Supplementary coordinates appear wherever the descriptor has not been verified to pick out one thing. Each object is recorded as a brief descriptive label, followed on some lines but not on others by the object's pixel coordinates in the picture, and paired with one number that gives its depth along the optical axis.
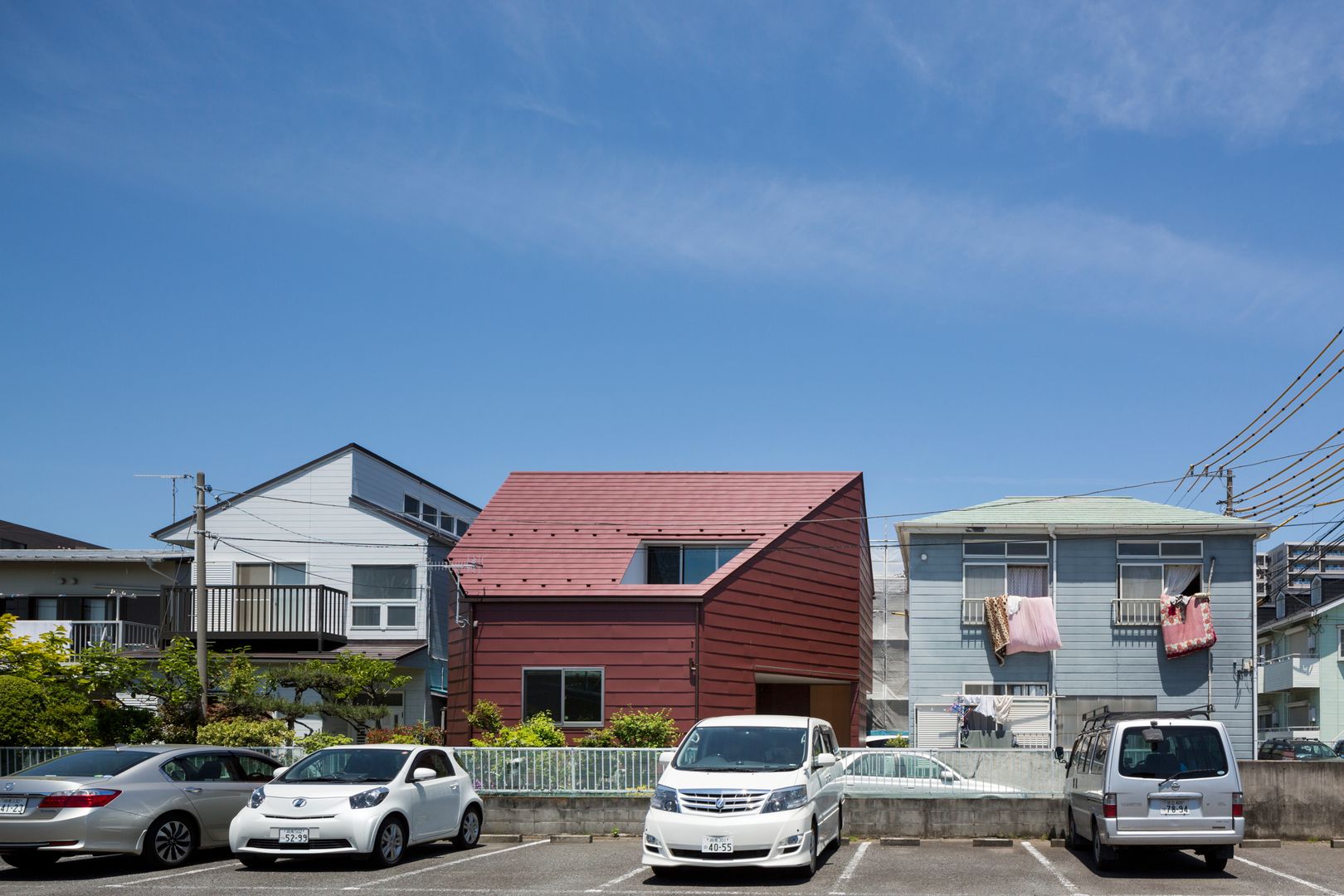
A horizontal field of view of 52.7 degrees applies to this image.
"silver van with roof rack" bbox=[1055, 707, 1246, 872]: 14.33
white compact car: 15.03
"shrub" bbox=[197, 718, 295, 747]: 22.61
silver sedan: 14.66
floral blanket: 28.14
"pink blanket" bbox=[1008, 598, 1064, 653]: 28.47
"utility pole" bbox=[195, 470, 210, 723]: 24.84
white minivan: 13.87
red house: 25.61
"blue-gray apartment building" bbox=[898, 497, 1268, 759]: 28.39
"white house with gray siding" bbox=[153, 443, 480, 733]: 32.81
